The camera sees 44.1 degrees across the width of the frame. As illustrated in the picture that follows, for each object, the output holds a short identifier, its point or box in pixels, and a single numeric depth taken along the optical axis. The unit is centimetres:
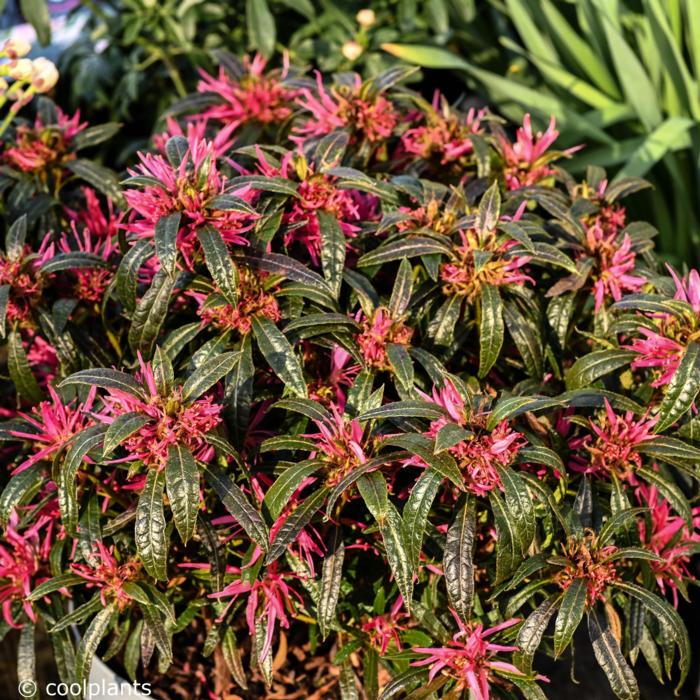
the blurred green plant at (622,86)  185
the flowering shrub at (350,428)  98
